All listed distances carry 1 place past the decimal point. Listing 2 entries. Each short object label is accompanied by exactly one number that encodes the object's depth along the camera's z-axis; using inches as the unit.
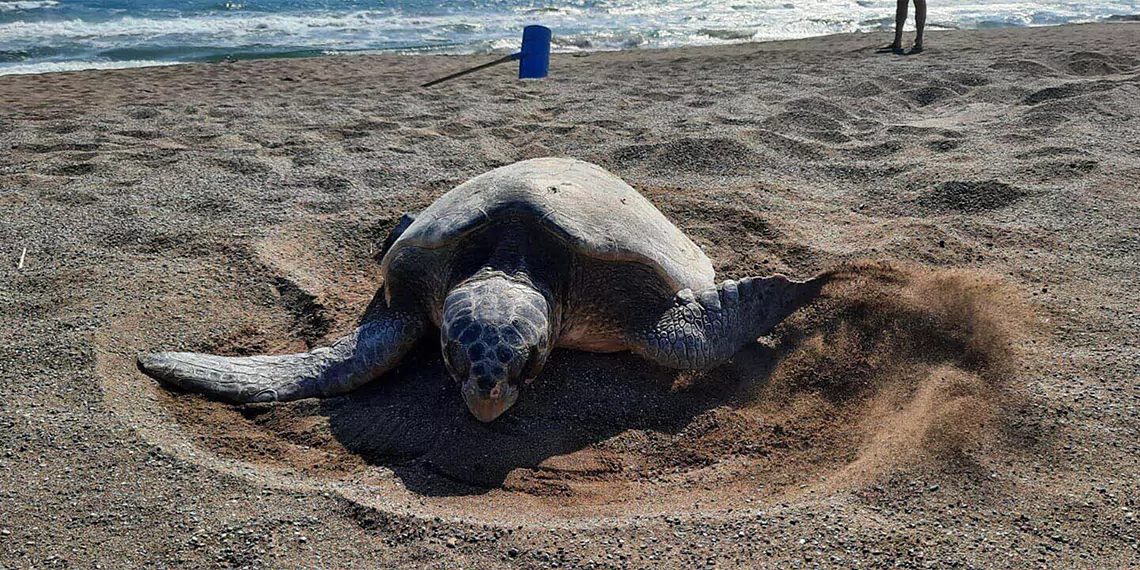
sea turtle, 103.2
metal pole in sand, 271.3
